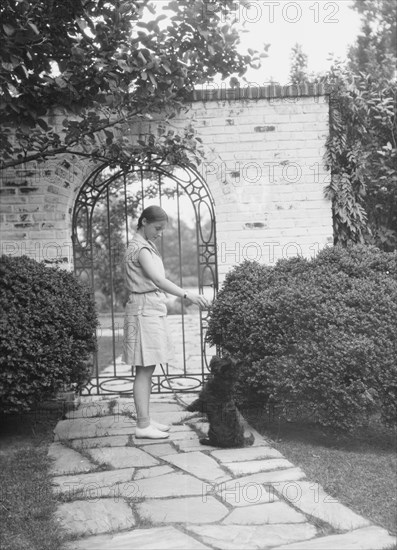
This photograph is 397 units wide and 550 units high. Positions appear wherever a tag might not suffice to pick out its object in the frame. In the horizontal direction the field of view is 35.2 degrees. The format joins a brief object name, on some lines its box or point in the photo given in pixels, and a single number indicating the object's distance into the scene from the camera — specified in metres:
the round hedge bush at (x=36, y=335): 4.57
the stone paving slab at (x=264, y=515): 3.04
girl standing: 4.39
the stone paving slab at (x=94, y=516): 3.01
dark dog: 4.16
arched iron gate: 6.04
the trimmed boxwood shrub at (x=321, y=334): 4.17
